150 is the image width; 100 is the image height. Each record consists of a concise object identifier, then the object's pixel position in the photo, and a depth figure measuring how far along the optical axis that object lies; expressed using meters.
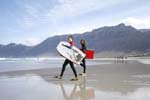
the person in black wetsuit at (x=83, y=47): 6.54
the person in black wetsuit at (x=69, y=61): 6.16
